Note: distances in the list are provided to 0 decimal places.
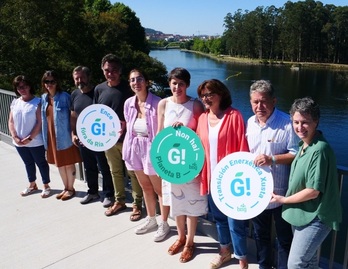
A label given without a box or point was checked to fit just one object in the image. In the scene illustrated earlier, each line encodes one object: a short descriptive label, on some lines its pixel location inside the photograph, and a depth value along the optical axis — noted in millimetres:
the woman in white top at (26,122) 4344
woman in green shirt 2227
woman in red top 2727
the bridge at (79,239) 3262
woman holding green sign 2980
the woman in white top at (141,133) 3338
